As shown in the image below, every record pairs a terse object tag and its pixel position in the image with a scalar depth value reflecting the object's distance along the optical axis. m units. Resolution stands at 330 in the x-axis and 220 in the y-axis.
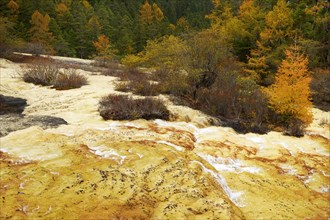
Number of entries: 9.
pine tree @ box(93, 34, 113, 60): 54.90
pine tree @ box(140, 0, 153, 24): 90.89
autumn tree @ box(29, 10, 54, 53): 52.38
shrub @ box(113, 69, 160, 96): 15.09
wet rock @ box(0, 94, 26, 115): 11.36
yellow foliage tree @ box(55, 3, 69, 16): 70.56
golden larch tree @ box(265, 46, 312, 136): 13.05
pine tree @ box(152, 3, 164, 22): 96.79
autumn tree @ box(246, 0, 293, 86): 26.09
